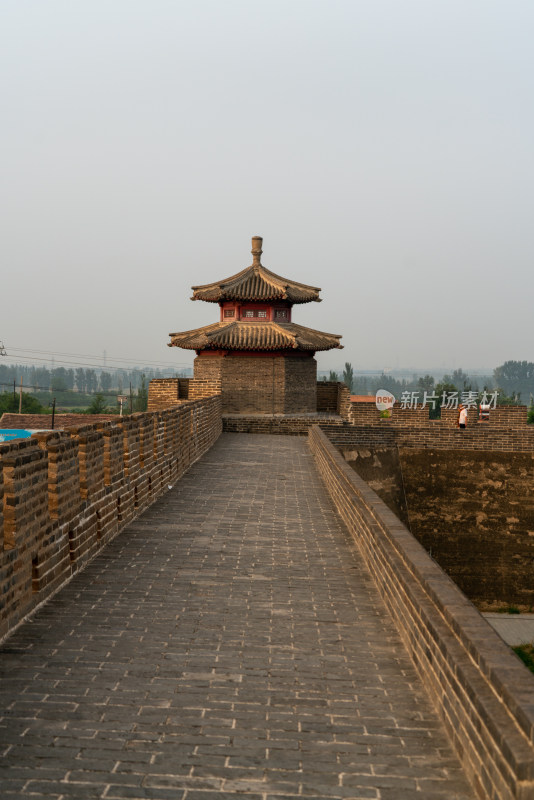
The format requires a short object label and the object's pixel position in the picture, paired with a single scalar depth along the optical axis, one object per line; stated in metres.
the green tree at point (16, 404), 95.50
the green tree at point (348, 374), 115.88
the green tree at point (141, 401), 100.09
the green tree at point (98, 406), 103.31
